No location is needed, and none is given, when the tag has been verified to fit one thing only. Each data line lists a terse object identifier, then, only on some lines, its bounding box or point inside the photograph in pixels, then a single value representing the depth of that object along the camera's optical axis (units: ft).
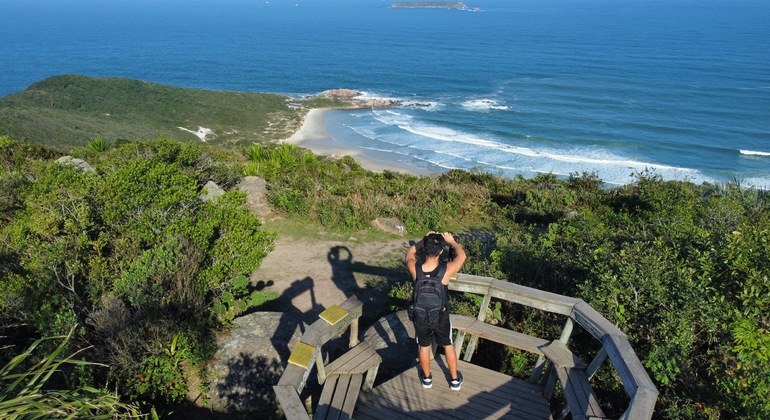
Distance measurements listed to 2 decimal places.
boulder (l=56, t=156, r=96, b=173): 41.42
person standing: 14.15
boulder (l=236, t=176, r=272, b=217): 40.36
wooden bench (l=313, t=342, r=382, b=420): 14.19
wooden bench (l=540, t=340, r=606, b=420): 13.35
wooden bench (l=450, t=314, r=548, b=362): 16.12
